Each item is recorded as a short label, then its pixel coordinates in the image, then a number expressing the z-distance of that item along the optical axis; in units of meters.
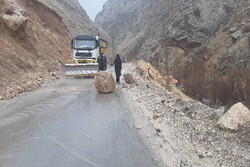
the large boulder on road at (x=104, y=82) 10.73
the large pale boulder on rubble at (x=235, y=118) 5.43
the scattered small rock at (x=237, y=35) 25.34
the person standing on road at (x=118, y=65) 13.45
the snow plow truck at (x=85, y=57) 16.46
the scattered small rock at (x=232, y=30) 27.23
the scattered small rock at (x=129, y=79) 12.60
